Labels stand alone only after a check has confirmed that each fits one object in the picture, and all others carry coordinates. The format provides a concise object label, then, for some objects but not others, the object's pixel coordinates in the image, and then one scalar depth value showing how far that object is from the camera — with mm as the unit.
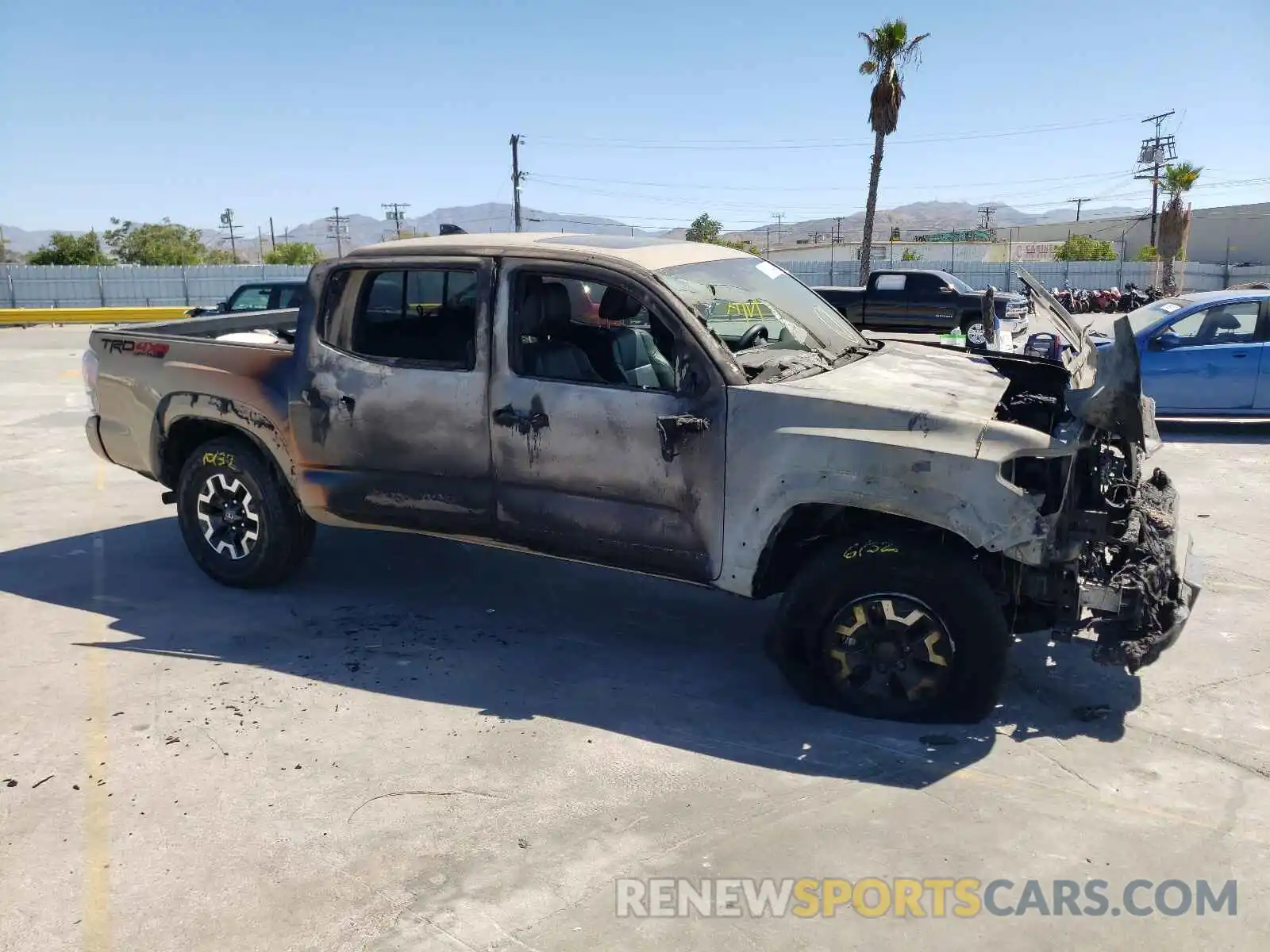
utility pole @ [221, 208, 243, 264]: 142750
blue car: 10133
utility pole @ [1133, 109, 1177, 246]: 64706
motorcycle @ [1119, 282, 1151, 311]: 31422
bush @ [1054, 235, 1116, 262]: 66188
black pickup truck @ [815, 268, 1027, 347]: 21594
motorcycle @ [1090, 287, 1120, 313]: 35188
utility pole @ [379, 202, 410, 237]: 90862
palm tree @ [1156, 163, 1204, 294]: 43219
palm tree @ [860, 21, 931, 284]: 30969
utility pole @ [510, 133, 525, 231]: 49719
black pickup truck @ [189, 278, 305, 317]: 15797
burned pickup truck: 3838
